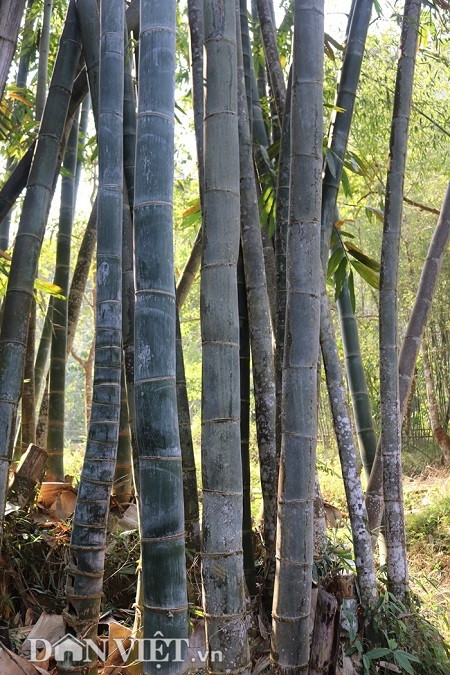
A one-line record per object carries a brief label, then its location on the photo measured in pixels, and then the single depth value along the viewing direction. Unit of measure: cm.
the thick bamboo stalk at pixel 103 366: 199
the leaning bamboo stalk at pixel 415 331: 313
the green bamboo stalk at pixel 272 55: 269
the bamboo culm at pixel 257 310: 236
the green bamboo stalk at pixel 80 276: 411
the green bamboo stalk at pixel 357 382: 369
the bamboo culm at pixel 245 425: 249
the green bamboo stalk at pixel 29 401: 385
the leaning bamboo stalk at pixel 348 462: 245
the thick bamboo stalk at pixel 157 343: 148
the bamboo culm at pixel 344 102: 255
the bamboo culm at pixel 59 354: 388
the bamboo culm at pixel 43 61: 327
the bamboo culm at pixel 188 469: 237
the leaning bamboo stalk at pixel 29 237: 223
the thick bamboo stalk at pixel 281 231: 238
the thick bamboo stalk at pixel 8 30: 207
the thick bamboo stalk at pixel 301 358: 189
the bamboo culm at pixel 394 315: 269
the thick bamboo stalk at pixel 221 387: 166
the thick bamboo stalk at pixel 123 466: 352
